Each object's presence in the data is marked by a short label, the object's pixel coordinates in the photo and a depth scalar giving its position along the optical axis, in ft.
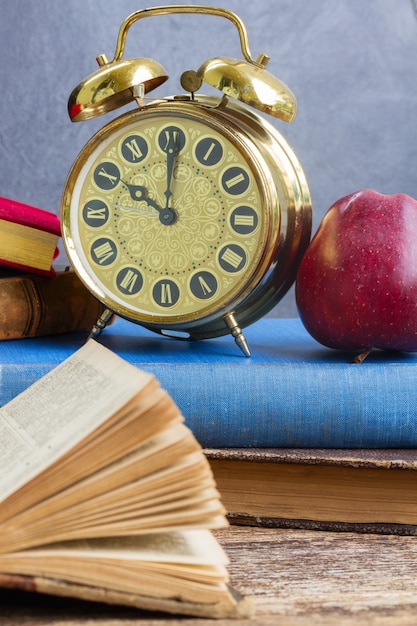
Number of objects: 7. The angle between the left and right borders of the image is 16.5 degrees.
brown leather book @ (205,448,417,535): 2.03
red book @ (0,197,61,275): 2.39
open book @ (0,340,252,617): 1.69
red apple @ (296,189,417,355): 2.16
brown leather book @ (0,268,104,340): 2.39
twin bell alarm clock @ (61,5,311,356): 2.26
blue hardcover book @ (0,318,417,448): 2.06
